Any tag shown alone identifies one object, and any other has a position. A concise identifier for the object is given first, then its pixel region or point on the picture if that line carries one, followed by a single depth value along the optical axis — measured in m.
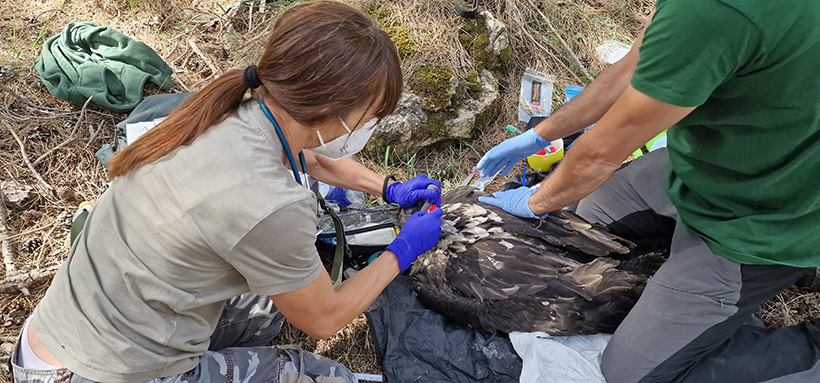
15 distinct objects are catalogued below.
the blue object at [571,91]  3.95
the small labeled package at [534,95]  3.83
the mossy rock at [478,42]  3.75
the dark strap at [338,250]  2.11
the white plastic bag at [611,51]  4.35
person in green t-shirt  1.41
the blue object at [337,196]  2.94
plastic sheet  2.35
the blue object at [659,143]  3.31
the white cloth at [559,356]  2.21
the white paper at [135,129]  2.80
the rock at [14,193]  2.90
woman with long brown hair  1.39
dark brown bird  2.25
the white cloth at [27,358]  1.60
